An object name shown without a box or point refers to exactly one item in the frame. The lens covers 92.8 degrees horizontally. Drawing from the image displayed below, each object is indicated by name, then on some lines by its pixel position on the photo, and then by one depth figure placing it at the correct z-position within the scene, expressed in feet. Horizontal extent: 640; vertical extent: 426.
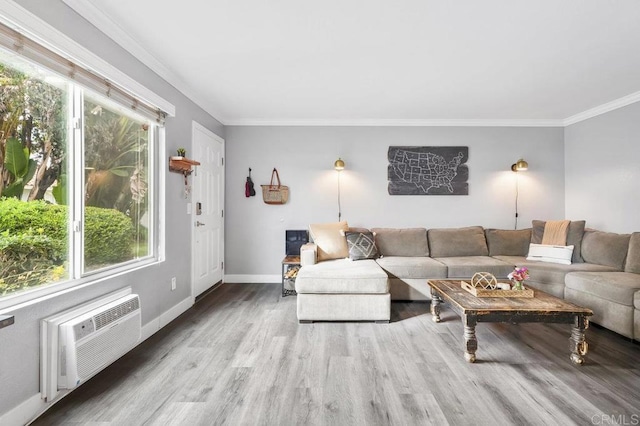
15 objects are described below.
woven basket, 14.83
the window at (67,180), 5.44
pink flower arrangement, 8.55
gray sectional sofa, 9.38
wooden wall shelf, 10.16
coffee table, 7.39
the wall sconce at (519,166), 14.35
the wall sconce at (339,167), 14.53
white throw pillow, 12.04
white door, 12.17
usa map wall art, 15.06
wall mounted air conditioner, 5.73
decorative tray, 8.37
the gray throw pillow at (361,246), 12.80
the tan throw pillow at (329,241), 12.94
